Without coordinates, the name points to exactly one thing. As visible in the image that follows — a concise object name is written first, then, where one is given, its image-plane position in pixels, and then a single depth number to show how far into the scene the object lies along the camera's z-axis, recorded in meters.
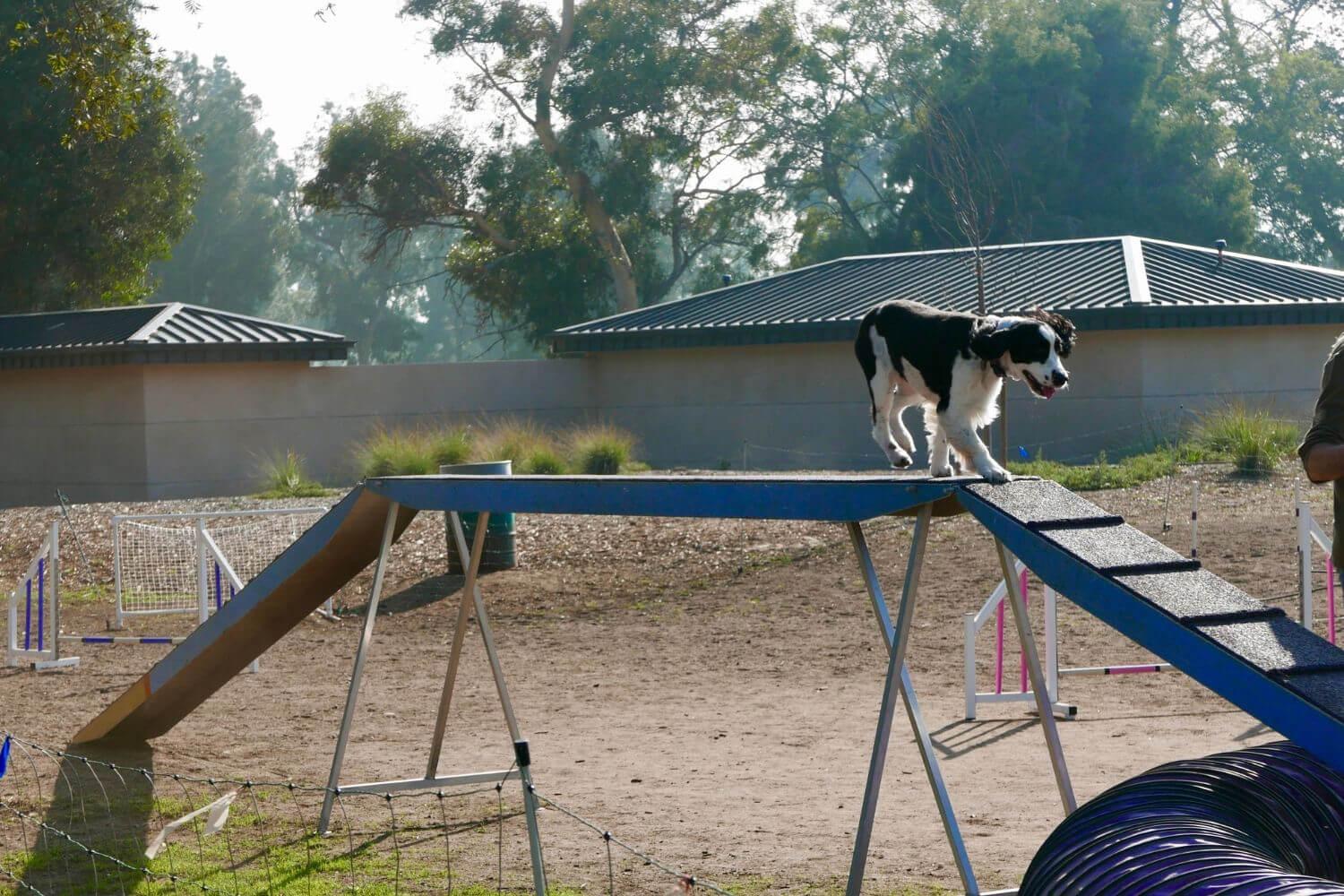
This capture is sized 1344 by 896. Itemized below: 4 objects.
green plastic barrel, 15.71
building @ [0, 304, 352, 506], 24.44
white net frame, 14.78
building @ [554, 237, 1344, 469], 22.31
